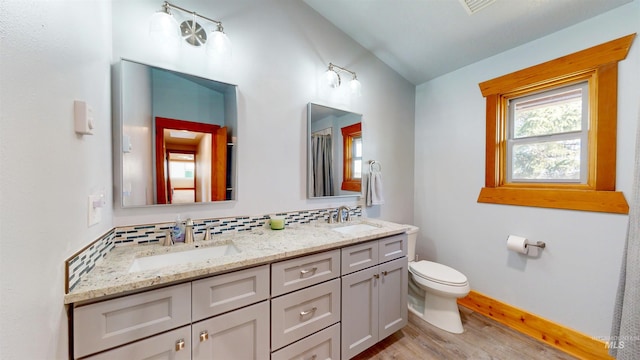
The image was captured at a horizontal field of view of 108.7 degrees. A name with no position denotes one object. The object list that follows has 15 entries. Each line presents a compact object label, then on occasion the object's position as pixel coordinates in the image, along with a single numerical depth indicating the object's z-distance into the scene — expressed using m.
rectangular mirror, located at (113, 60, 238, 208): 1.24
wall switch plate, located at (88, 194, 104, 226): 0.95
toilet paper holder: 1.85
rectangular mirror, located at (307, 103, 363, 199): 1.96
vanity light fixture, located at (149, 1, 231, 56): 1.32
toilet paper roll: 1.90
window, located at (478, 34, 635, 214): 1.57
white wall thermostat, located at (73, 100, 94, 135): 0.83
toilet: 1.87
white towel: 2.31
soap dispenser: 1.34
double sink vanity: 0.85
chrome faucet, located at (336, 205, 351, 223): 2.05
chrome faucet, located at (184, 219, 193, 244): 1.35
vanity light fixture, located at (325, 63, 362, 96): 2.02
